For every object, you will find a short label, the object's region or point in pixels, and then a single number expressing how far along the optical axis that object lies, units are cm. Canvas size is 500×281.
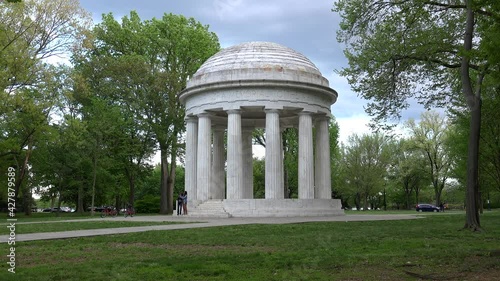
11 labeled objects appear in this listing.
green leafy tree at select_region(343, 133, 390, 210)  8212
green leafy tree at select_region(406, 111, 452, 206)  7494
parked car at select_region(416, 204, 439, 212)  7172
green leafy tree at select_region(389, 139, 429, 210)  7991
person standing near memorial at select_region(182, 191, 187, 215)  3873
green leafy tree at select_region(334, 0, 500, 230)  2152
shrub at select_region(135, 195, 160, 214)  6381
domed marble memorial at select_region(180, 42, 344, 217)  3788
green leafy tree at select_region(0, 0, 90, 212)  3888
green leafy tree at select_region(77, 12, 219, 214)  5231
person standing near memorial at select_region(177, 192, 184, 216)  3884
